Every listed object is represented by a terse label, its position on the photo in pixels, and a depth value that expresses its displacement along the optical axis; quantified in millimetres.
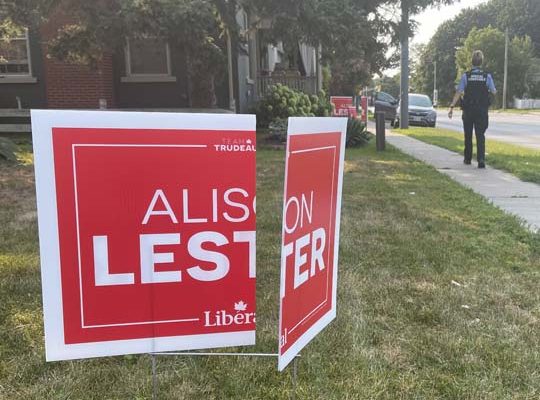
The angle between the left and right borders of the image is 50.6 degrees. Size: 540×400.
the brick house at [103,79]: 13445
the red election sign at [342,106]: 16948
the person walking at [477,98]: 9461
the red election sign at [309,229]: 2168
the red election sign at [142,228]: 2055
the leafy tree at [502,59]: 74625
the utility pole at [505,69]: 68456
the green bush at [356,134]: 13078
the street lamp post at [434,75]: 104875
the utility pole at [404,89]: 21452
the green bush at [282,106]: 13766
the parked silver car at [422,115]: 27141
